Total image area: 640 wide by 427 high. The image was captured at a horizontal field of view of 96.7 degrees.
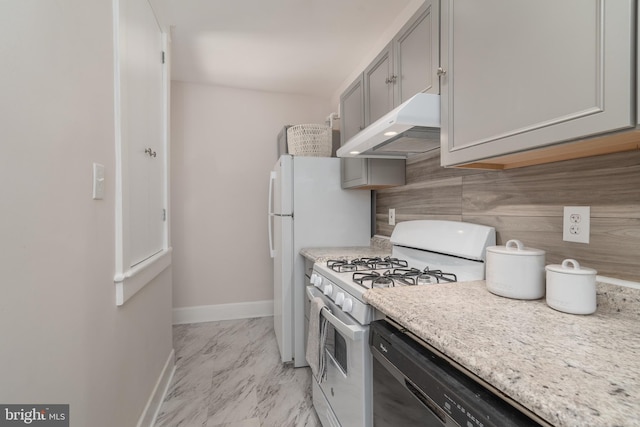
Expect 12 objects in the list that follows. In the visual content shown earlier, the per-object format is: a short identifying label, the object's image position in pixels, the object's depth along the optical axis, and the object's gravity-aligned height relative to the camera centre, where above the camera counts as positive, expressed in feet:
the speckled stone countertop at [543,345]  1.48 -1.01
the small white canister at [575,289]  2.61 -0.76
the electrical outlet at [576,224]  3.08 -0.18
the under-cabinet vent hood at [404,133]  3.67 +1.12
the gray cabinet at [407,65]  4.00 +2.37
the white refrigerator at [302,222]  7.33 -0.38
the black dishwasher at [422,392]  1.81 -1.38
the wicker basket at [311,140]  7.92 +1.90
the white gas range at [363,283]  3.53 -1.10
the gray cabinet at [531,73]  2.00 +1.19
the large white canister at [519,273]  3.06 -0.71
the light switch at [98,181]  3.31 +0.33
